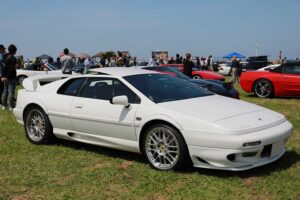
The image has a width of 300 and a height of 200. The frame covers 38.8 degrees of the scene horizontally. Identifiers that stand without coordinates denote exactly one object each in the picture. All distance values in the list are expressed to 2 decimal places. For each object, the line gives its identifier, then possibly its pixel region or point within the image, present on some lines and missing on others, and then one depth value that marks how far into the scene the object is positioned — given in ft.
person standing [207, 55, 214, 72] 118.08
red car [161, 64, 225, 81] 56.08
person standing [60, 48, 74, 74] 46.88
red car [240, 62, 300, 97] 42.45
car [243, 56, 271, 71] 105.37
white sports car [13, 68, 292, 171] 16.10
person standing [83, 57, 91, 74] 83.78
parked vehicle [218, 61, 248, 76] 107.26
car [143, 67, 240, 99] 33.19
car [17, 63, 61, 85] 67.10
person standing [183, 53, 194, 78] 51.52
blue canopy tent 145.86
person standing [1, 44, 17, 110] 35.14
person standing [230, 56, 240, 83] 68.85
